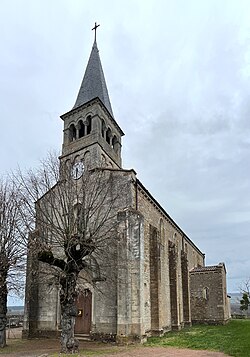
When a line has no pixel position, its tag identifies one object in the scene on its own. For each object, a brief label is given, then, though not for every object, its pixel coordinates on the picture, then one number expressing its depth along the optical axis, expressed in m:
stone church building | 17.96
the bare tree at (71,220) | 15.39
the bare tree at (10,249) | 17.53
